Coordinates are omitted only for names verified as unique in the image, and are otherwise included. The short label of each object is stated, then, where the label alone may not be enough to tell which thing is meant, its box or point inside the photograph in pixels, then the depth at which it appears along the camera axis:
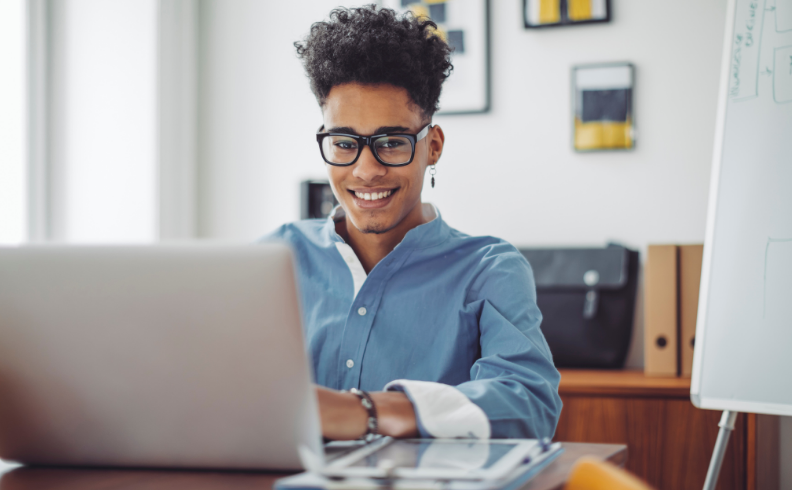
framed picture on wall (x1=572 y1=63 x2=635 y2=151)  2.16
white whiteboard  1.37
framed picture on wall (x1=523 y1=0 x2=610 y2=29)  2.18
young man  1.08
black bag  1.99
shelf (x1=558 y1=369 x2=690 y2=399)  1.71
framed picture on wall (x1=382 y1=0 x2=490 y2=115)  2.29
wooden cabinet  1.68
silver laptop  0.58
